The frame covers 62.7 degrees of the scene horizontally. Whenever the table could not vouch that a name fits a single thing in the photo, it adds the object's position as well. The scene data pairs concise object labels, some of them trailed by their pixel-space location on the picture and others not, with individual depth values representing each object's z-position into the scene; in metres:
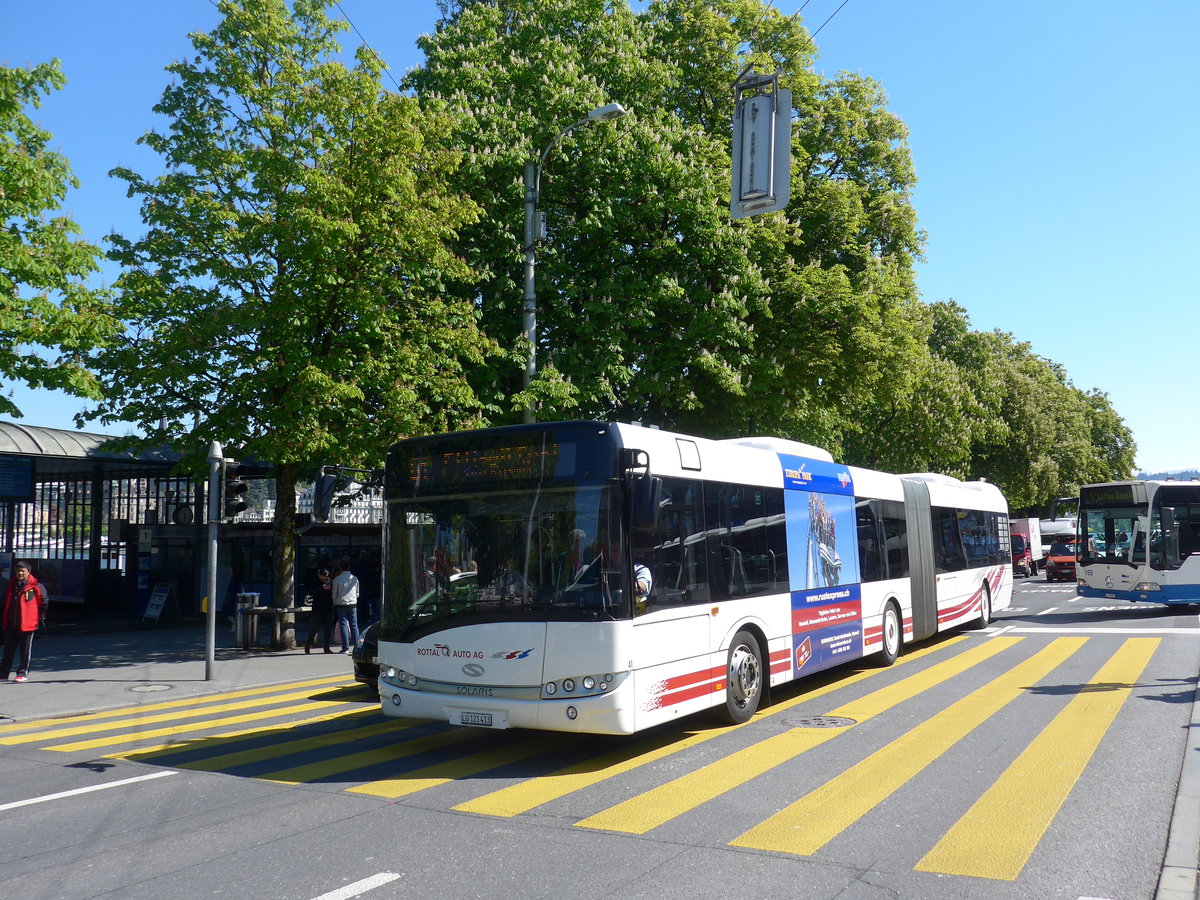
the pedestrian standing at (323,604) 18.61
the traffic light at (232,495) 15.04
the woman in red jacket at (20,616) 14.24
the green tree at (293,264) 16.44
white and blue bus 22.80
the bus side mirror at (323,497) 13.27
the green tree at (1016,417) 48.56
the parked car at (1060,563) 43.88
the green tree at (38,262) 13.96
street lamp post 18.45
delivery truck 48.43
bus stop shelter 25.41
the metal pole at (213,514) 14.48
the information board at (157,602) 23.70
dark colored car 12.25
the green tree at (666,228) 20.38
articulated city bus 8.21
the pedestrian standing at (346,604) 17.77
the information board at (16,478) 22.42
